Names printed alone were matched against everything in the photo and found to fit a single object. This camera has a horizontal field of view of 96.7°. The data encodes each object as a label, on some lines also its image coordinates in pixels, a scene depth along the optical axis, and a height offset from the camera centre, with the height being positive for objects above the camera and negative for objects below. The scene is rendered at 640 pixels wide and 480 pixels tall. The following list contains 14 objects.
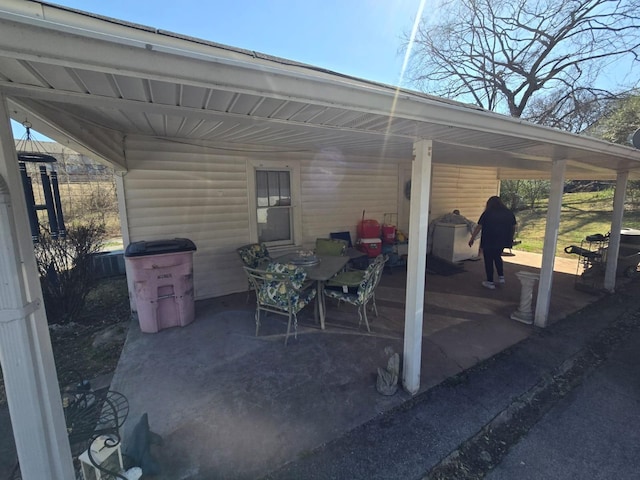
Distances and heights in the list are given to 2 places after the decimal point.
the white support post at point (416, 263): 2.21 -0.57
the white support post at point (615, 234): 4.54 -0.71
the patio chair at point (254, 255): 4.01 -0.90
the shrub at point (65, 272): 3.50 -0.98
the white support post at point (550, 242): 3.37 -0.63
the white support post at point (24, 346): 1.07 -0.60
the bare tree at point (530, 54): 9.81 +5.37
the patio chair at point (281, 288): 2.97 -1.03
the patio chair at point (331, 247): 4.53 -0.87
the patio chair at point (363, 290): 3.22 -1.15
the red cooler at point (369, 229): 5.80 -0.73
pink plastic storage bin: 3.24 -1.02
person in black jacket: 4.70 -0.67
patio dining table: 3.35 -0.94
